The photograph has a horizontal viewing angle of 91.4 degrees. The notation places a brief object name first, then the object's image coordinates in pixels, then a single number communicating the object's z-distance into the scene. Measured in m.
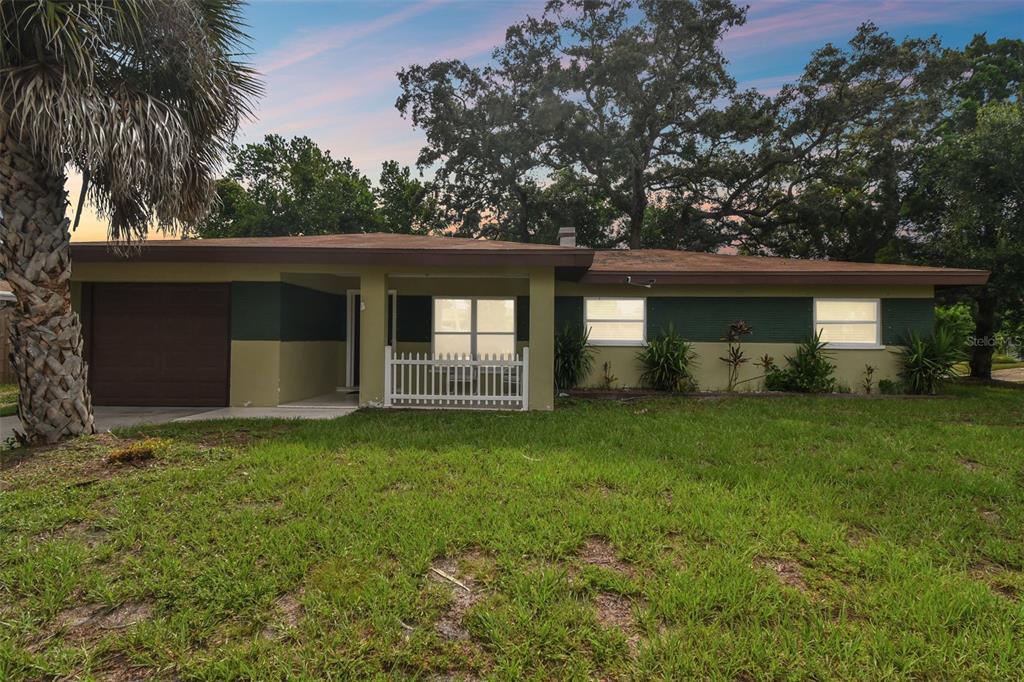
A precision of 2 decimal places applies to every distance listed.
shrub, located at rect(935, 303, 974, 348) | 11.57
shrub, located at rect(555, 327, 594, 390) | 11.05
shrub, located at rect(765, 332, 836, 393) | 10.93
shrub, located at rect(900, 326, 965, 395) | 10.81
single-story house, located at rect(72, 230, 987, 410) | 8.72
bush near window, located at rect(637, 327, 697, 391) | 10.91
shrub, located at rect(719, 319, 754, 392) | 11.27
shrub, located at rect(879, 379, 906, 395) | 11.05
